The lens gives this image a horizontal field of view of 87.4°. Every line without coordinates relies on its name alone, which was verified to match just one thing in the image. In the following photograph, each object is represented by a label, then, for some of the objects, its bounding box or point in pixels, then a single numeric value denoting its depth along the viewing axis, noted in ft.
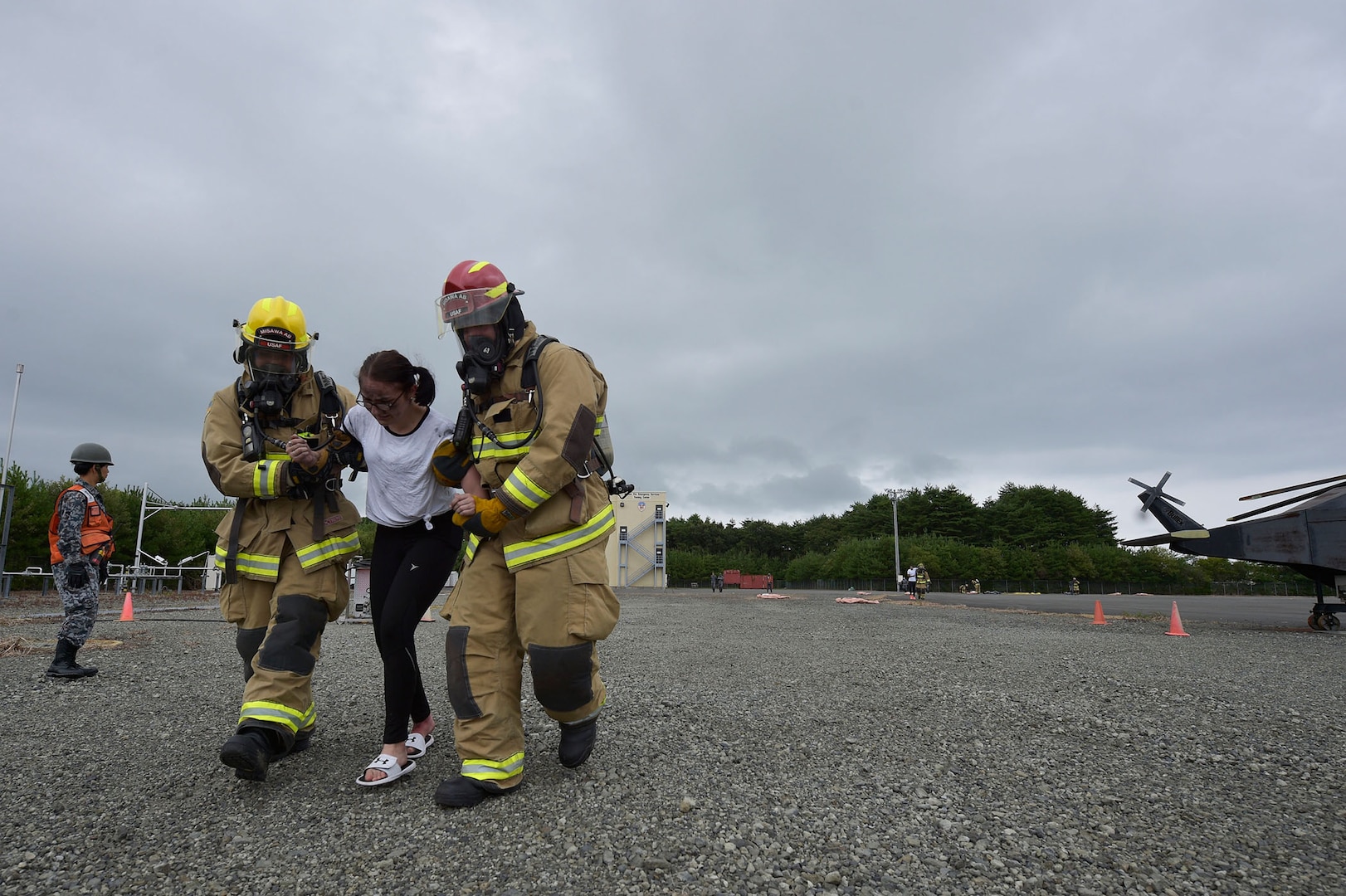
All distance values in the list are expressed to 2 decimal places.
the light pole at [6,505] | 47.87
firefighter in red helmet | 9.23
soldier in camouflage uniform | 18.93
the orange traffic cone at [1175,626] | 38.14
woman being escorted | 10.19
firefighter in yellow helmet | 10.10
